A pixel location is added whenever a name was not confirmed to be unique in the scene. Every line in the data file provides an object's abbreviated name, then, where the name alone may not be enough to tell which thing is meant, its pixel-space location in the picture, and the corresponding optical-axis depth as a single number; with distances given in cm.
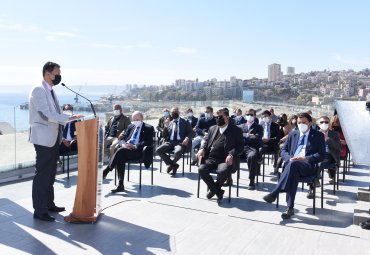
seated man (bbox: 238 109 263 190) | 682
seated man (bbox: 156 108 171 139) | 996
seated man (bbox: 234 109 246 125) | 1039
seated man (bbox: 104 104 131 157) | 891
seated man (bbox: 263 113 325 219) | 523
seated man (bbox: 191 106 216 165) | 903
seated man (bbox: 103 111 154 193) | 659
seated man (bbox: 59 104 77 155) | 761
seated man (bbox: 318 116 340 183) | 643
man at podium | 461
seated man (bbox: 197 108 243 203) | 588
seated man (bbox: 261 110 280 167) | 786
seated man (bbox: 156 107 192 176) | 799
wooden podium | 470
